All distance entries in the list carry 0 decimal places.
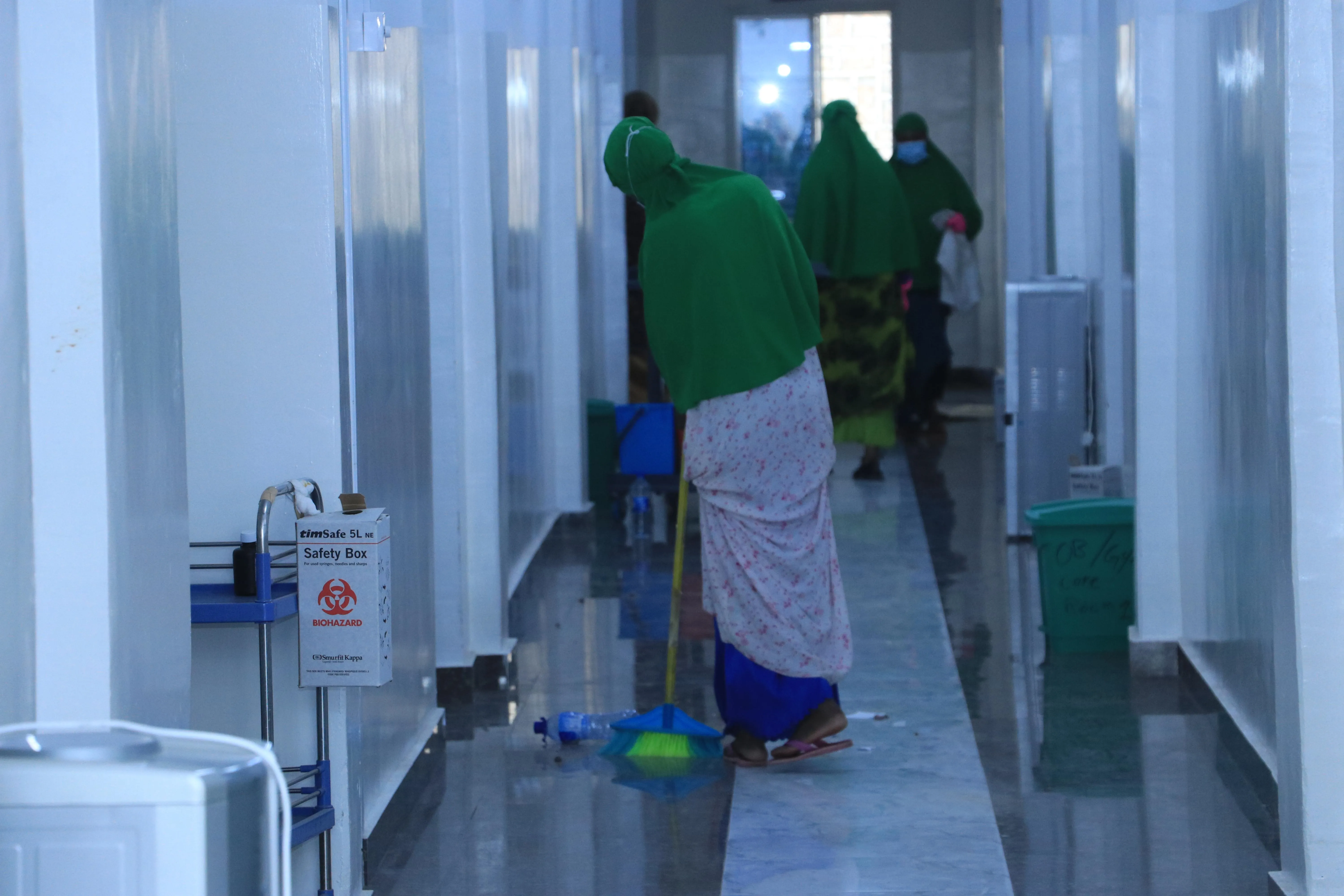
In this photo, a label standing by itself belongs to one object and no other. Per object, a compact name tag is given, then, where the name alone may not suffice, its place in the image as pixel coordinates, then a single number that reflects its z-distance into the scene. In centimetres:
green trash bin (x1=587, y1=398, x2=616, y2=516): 1622
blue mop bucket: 1569
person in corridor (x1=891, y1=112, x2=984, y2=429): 2016
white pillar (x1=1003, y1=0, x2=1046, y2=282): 1769
